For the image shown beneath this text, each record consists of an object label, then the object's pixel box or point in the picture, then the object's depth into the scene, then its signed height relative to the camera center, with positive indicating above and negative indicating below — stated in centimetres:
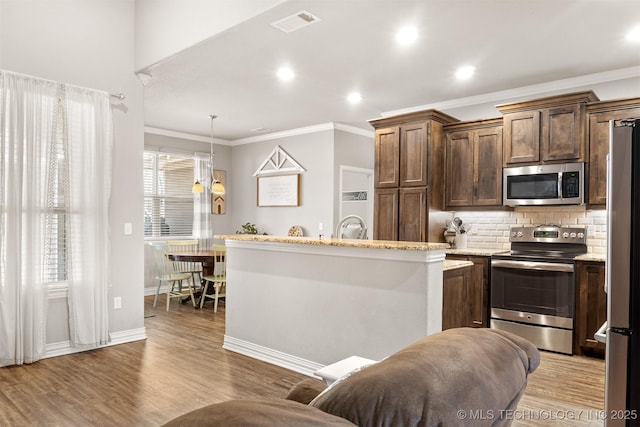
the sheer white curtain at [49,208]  355 +2
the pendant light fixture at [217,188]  679 +35
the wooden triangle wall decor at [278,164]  738 +82
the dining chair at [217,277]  584 -92
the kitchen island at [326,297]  287 -65
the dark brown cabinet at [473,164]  486 +56
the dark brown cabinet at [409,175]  504 +44
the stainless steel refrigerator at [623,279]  168 -26
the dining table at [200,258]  585 -64
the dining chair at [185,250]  651 -61
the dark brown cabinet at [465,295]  312 -72
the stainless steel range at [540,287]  406 -73
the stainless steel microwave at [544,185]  425 +28
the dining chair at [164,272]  598 -88
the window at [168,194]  725 +28
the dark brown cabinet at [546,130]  420 +84
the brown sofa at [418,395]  67 -33
